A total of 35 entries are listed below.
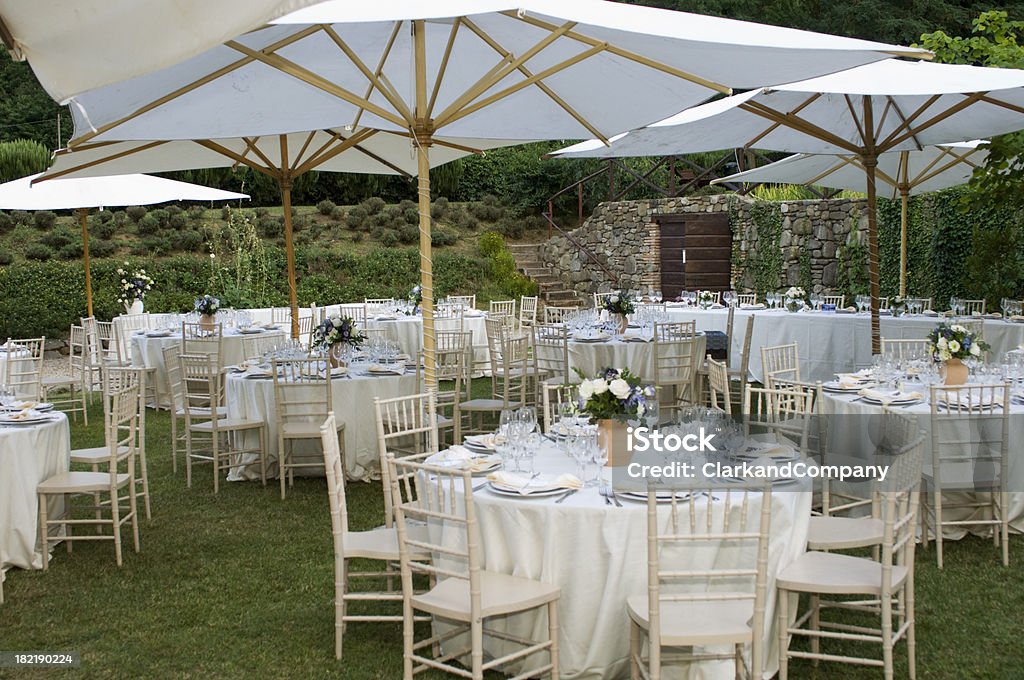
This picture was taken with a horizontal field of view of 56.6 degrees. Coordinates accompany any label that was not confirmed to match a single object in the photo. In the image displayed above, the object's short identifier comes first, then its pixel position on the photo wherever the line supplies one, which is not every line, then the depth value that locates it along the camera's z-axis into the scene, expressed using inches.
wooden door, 714.8
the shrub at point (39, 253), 735.7
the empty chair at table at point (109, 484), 235.1
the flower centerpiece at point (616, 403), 177.2
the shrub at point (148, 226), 799.7
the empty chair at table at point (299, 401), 292.0
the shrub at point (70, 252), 743.1
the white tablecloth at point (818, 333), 434.0
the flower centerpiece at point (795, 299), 491.5
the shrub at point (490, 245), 853.2
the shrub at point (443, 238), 866.8
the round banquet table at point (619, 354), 388.8
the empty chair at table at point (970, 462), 223.9
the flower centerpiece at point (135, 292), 552.7
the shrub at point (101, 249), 759.1
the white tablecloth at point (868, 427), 235.1
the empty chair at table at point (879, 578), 153.6
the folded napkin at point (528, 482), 164.1
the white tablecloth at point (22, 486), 231.3
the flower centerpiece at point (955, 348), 242.5
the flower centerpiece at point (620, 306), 404.5
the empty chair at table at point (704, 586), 138.6
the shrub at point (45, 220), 793.6
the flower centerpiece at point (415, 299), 530.0
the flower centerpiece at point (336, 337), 325.1
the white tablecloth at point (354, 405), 314.5
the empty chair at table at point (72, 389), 440.5
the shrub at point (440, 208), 907.4
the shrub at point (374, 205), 899.4
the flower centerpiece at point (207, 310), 448.8
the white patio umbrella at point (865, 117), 272.5
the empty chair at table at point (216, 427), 308.8
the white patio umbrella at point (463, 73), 194.2
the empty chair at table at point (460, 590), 149.9
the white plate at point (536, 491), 161.9
